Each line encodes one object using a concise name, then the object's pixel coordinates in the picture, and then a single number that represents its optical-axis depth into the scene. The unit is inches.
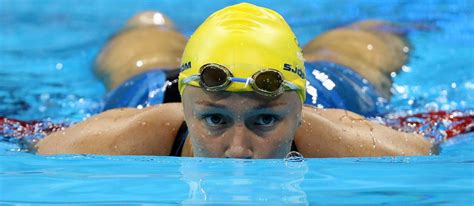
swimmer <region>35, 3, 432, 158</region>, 257.1
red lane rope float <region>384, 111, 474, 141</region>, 376.5
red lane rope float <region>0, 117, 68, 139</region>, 366.3
